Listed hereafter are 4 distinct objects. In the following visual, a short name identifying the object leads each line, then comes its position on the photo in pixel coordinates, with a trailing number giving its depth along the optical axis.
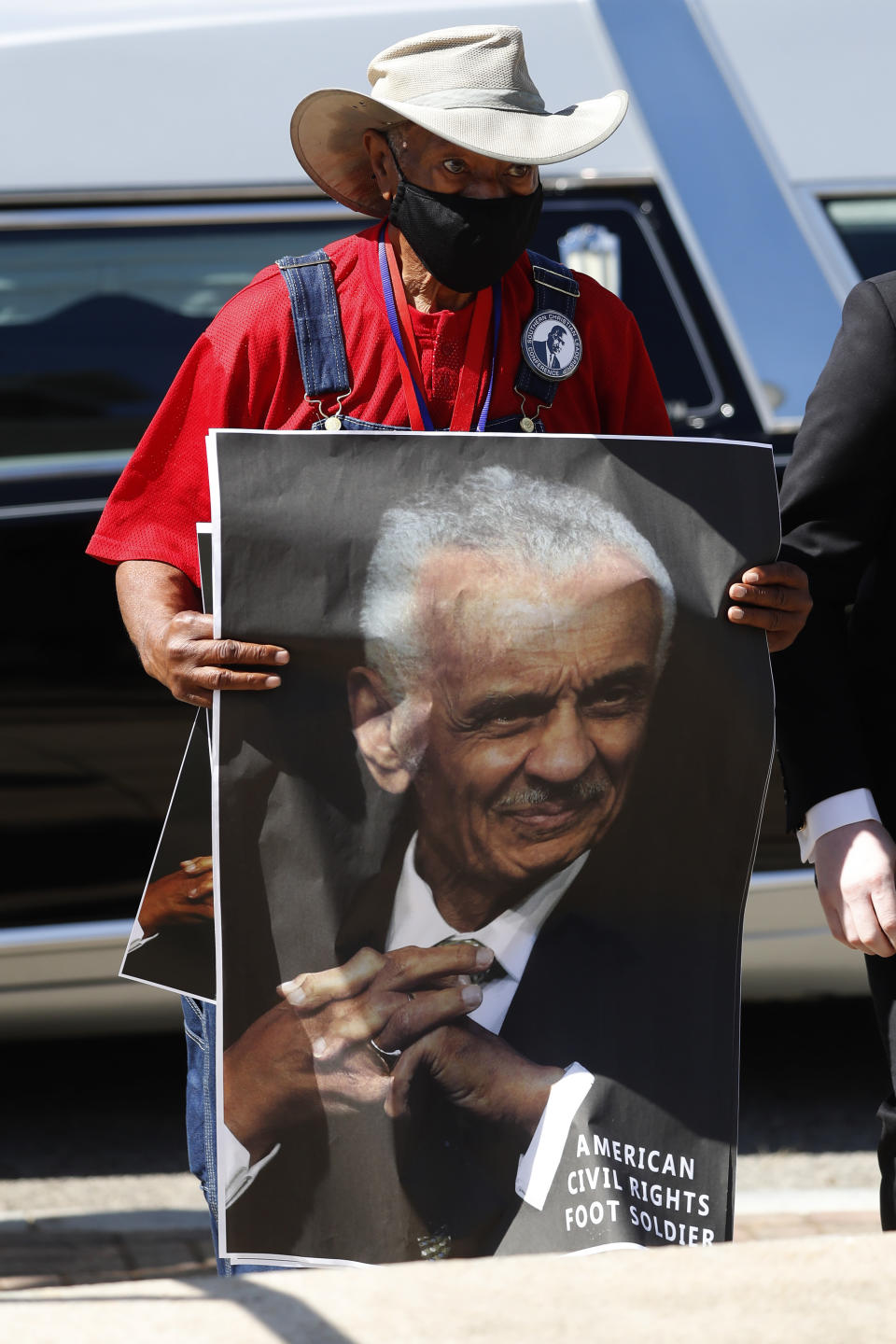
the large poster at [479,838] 7.54
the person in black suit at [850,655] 7.56
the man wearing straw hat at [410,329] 7.64
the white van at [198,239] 8.89
